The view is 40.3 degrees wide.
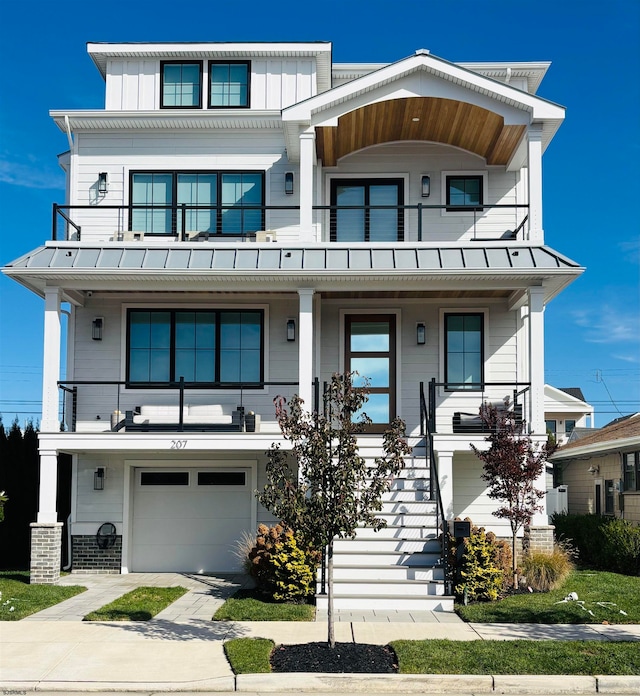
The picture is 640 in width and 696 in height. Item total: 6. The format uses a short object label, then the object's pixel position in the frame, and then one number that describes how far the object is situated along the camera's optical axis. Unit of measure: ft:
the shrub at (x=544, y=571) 43.42
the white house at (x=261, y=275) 49.73
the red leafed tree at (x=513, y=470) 44.01
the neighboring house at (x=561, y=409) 132.26
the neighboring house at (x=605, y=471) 62.34
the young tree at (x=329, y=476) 31.27
